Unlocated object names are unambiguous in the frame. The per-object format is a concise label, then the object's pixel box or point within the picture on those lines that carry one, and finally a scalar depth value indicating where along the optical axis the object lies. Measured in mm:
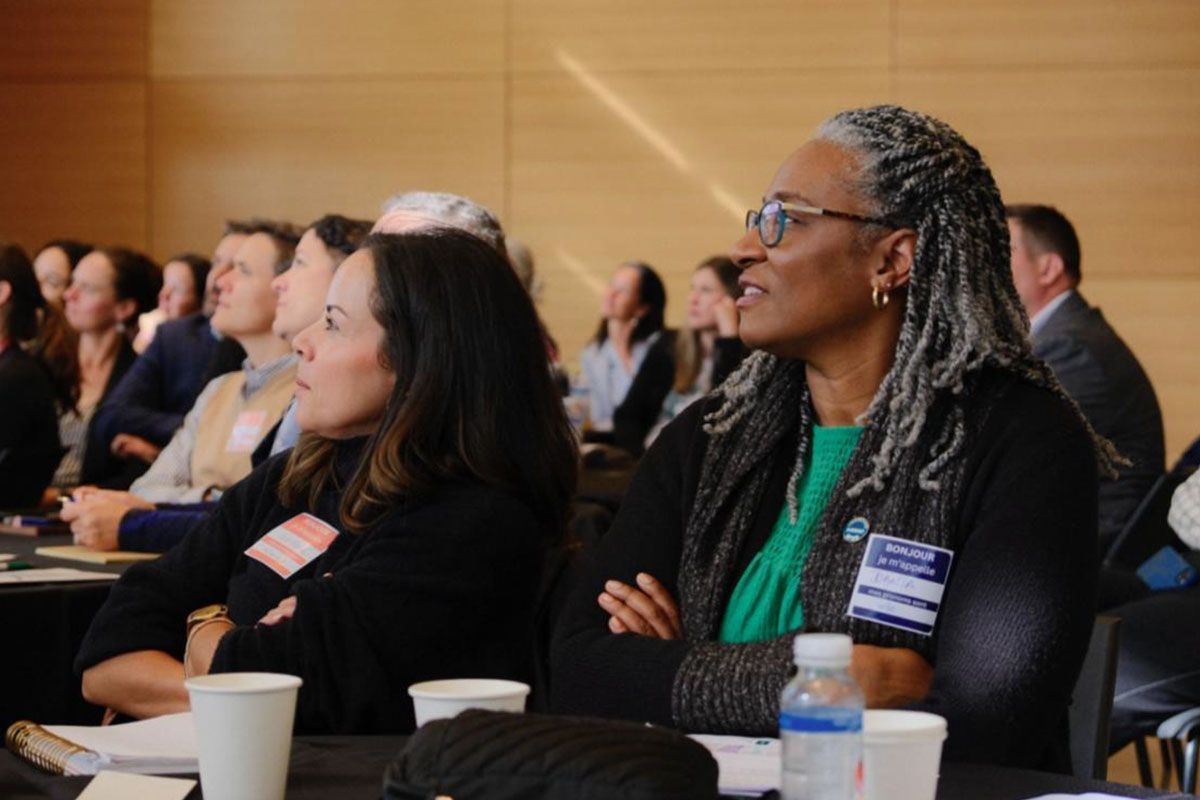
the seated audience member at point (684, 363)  14747
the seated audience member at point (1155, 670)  6209
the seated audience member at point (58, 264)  14123
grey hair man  6898
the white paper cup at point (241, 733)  2502
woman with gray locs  3602
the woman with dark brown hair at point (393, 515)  3988
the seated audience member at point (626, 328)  16939
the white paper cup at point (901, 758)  2306
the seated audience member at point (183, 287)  14406
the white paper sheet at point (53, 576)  5619
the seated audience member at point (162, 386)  10349
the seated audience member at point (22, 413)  9580
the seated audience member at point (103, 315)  12069
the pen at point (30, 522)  7642
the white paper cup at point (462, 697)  2464
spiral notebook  2910
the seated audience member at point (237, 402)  7816
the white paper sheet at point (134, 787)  2678
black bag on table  2074
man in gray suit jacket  9202
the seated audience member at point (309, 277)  7000
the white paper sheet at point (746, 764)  2691
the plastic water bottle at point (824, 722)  2108
